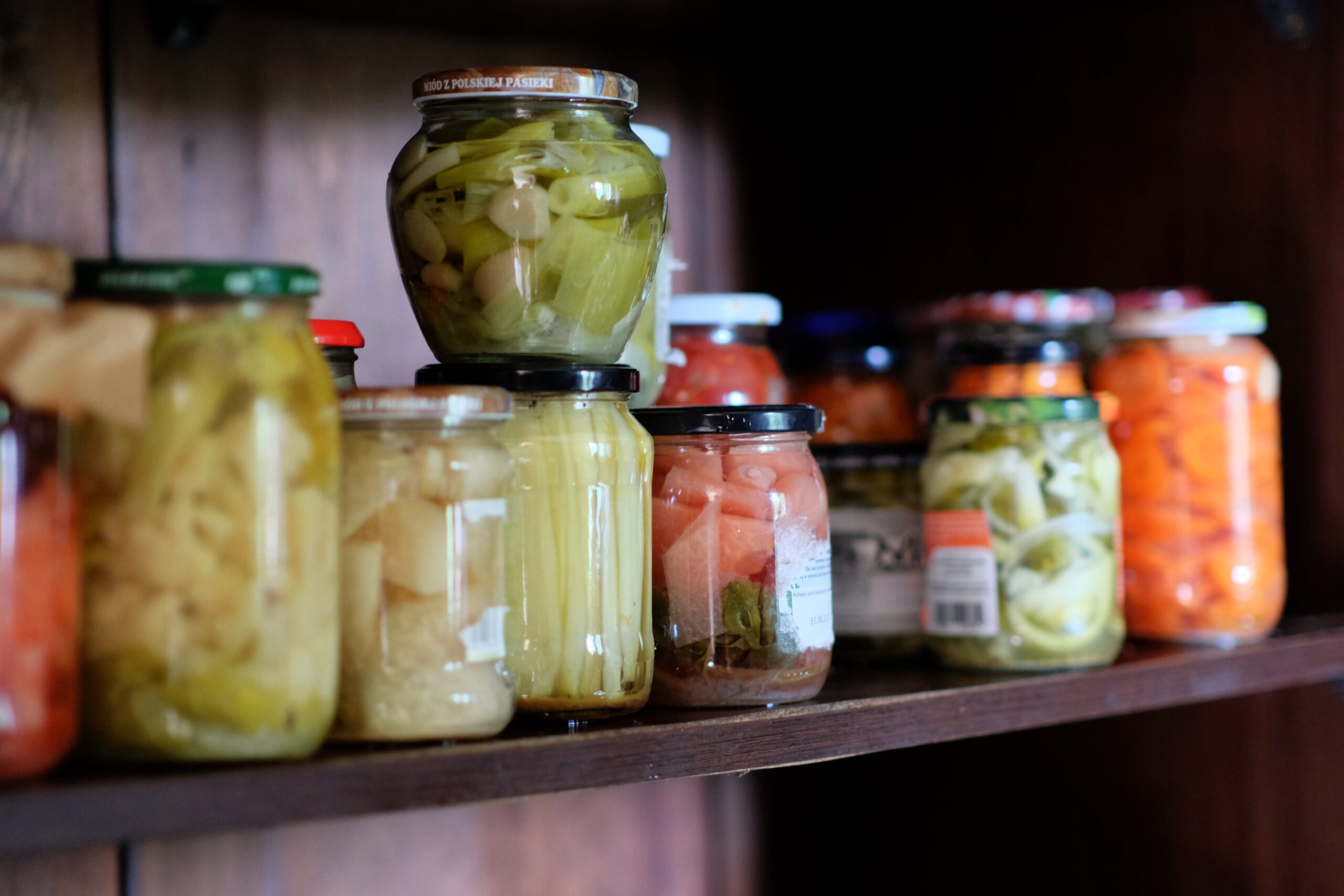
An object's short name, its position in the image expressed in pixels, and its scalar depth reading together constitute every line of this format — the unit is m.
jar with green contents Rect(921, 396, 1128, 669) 0.91
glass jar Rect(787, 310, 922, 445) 1.13
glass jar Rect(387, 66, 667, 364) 0.71
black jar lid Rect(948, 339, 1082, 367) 1.04
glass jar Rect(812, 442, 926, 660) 0.97
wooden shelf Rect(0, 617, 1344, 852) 0.54
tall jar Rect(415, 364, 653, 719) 0.71
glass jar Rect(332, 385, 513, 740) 0.64
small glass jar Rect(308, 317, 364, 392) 0.77
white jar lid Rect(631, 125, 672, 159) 0.91
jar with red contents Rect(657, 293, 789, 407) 0.95
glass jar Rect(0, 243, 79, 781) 0.53
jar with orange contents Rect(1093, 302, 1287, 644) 1.04
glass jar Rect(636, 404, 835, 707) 0.76
